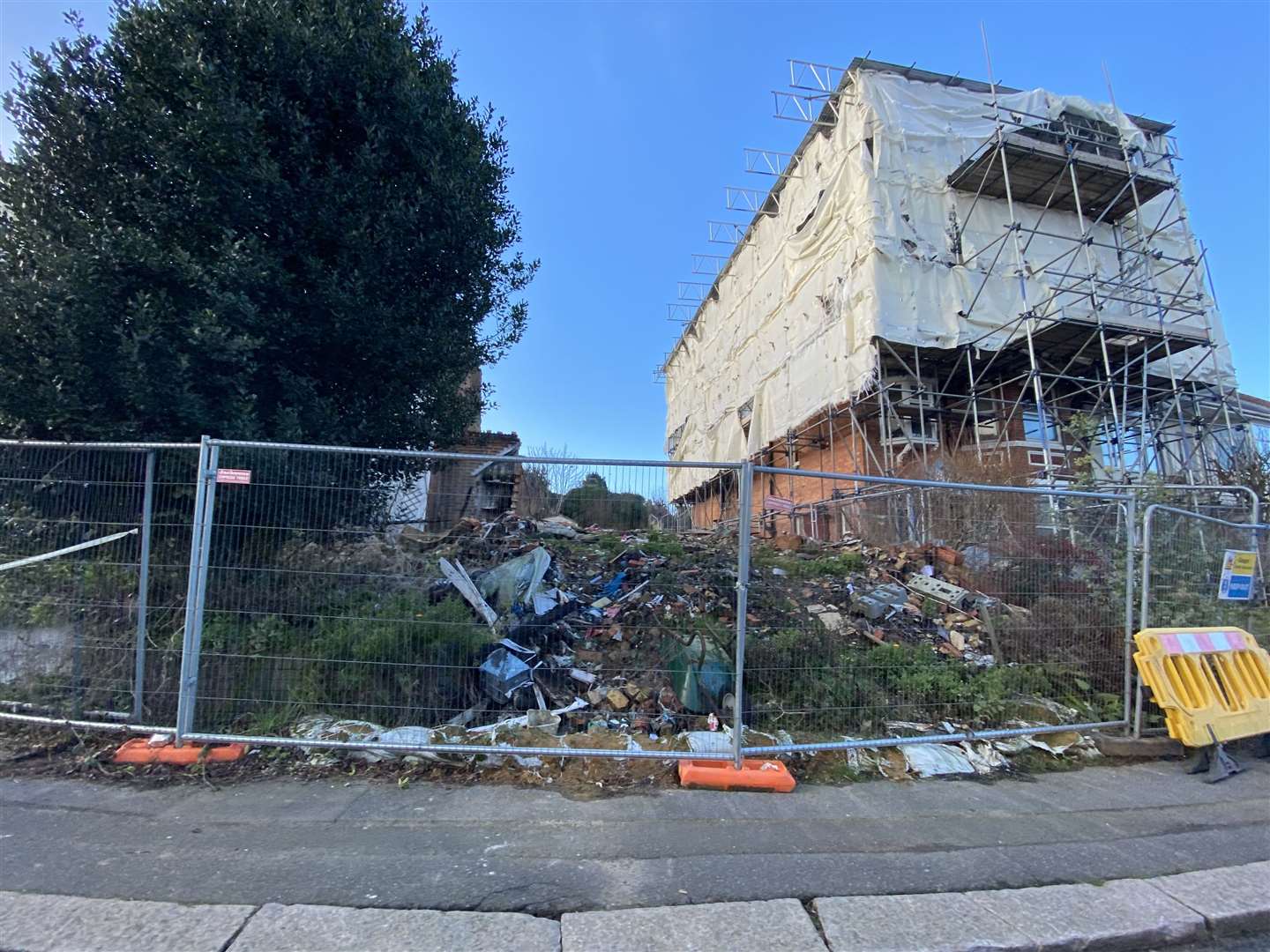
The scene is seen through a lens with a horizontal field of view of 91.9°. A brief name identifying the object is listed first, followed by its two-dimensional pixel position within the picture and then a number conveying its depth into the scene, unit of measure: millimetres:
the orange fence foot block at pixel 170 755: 3988
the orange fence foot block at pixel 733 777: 3918
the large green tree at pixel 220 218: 4672
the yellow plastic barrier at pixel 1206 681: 4496
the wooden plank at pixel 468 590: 4699
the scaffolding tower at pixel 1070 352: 13016
